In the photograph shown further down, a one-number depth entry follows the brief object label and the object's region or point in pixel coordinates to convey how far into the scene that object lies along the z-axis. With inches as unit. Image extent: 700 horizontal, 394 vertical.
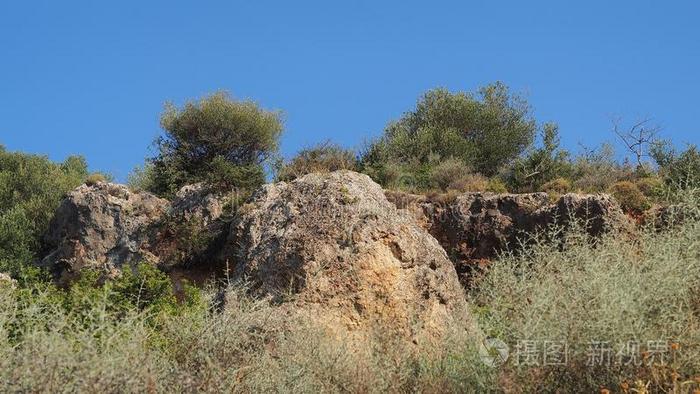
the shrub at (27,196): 1051.3
